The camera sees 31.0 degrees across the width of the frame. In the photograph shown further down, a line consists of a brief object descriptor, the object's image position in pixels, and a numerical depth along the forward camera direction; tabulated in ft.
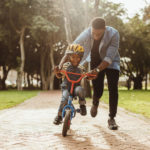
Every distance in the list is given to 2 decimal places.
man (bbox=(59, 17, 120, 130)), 15.25
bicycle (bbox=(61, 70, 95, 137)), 13.88
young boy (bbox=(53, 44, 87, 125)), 14.74
